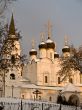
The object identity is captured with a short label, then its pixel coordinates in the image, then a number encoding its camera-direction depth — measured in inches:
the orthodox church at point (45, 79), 2532.0
